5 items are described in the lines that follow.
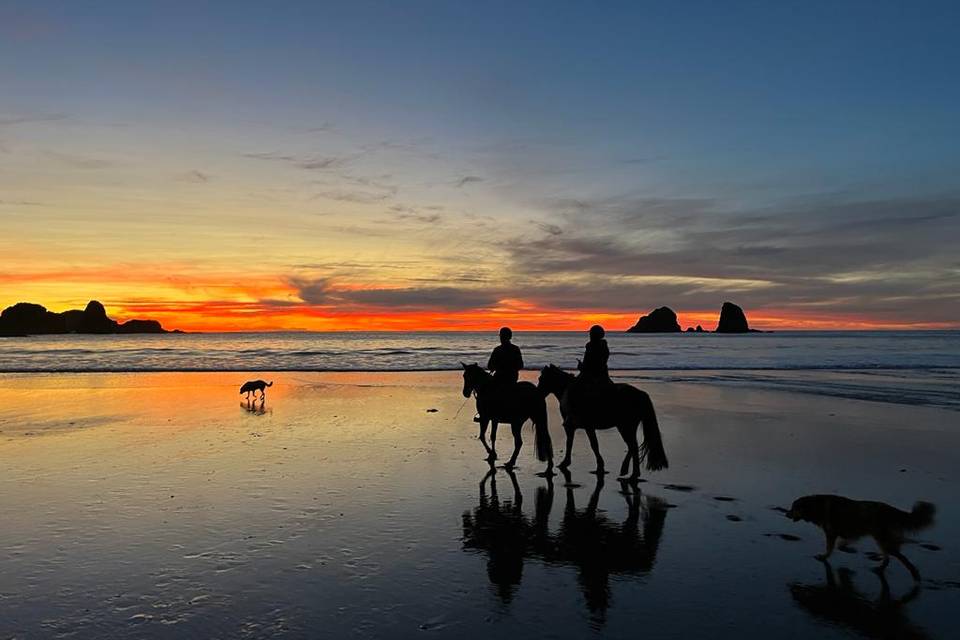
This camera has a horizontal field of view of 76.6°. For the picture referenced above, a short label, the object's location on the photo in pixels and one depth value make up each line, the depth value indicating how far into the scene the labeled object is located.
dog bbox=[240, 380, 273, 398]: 20.05
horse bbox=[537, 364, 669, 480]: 10.15
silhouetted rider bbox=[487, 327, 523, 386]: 11.64
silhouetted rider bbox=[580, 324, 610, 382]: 10.77
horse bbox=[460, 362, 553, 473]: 10.98
